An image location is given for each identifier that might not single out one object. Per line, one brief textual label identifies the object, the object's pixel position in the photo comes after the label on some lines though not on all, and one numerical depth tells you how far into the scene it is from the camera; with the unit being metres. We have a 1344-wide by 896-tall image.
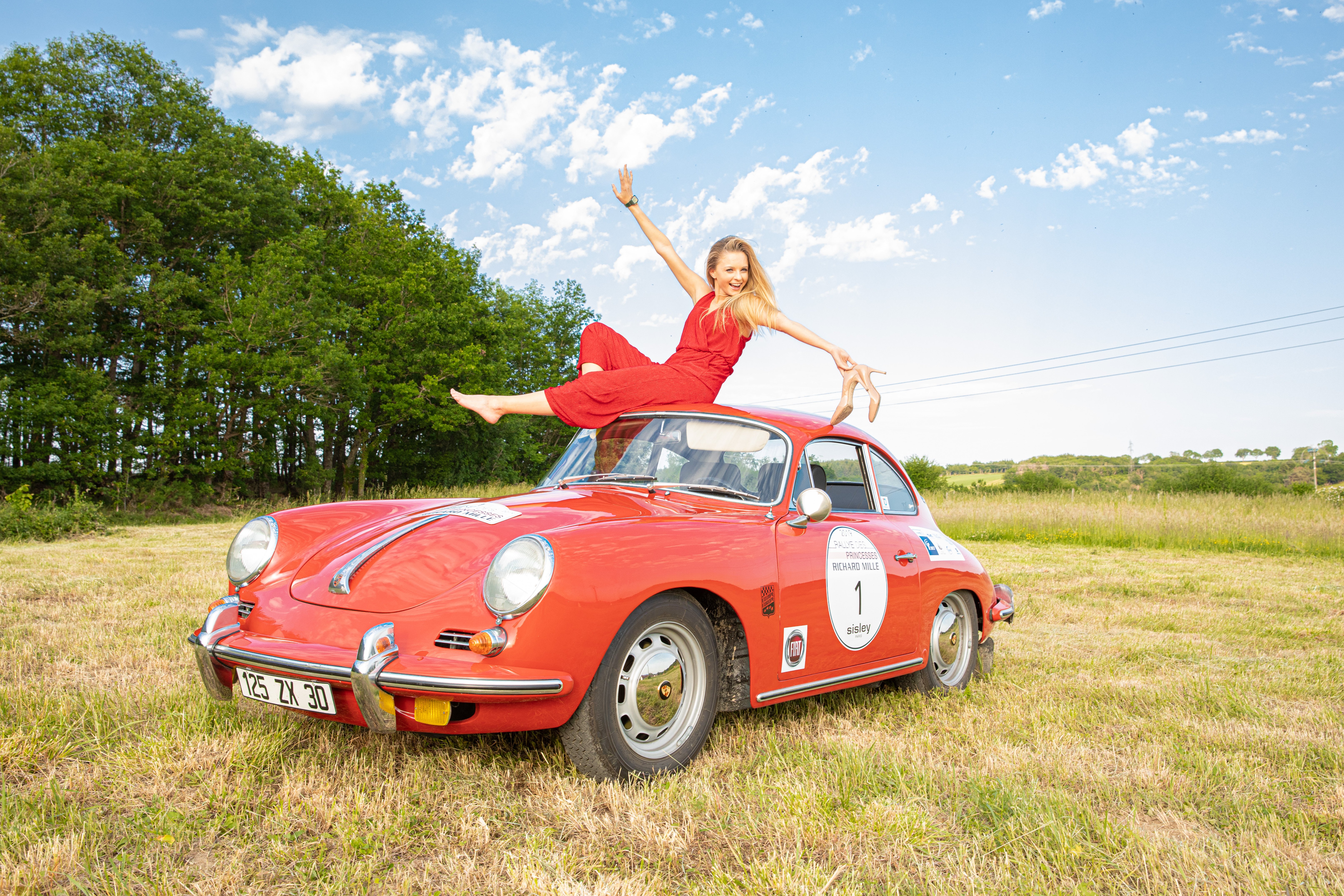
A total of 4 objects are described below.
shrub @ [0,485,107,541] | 13.68
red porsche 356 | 2.60
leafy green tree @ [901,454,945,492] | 33.34
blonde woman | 4.10
